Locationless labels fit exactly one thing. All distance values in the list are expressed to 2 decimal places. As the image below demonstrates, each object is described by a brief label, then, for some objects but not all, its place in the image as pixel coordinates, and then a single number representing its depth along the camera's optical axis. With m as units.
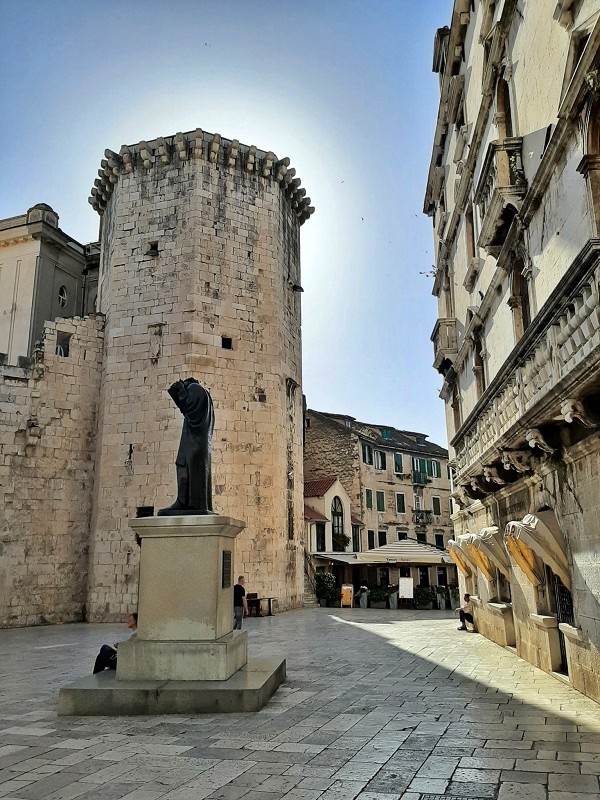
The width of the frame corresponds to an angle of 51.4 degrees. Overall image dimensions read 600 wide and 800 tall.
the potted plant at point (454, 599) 24.52
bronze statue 8.45
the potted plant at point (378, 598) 26.67
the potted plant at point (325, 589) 27.05
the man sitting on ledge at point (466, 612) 16.50
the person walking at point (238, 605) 12.64
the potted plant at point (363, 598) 26.89
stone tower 21.64
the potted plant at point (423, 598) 25.28
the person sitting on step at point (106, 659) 8.30
